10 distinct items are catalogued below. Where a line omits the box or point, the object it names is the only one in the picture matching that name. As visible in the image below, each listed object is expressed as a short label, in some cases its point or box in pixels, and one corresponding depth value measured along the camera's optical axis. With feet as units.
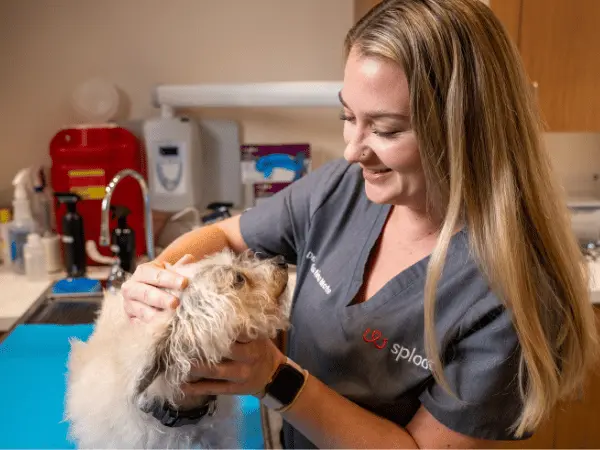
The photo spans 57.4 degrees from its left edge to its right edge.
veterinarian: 2.83
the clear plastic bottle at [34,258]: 6.50
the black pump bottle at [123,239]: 6.29
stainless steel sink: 5.82
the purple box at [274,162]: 7.29
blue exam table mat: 3.69
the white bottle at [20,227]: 6.70
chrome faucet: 5.81
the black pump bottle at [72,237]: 6.47
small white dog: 2.78
